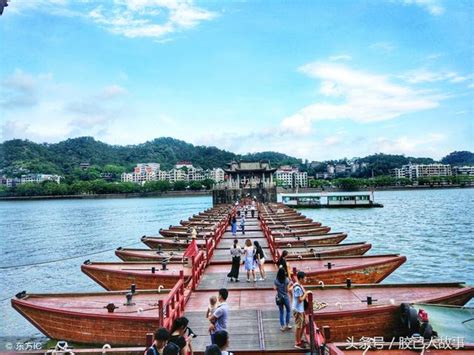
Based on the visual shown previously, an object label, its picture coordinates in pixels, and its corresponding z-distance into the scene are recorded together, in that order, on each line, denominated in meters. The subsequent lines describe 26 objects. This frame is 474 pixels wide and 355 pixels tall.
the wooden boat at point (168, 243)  28.24
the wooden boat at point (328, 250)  23.05
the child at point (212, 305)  9.61
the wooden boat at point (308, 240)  27.25
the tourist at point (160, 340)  7.26
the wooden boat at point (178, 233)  33.02
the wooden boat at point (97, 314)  13.60
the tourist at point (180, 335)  7.55
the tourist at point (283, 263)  12.62
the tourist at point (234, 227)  34.13
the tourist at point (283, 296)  11.66
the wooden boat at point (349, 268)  19.17
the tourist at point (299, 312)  10.48
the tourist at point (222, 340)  7.03
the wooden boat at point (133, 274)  18.94
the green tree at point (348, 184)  183.50
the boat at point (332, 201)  101.75
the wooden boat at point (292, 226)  35.53
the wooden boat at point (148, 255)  23.98
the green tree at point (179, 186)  193.38
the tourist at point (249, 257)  17.15
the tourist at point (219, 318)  9.27
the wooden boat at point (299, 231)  31.48
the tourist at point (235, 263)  17.50
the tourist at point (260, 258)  17.73
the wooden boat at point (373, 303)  13.34
